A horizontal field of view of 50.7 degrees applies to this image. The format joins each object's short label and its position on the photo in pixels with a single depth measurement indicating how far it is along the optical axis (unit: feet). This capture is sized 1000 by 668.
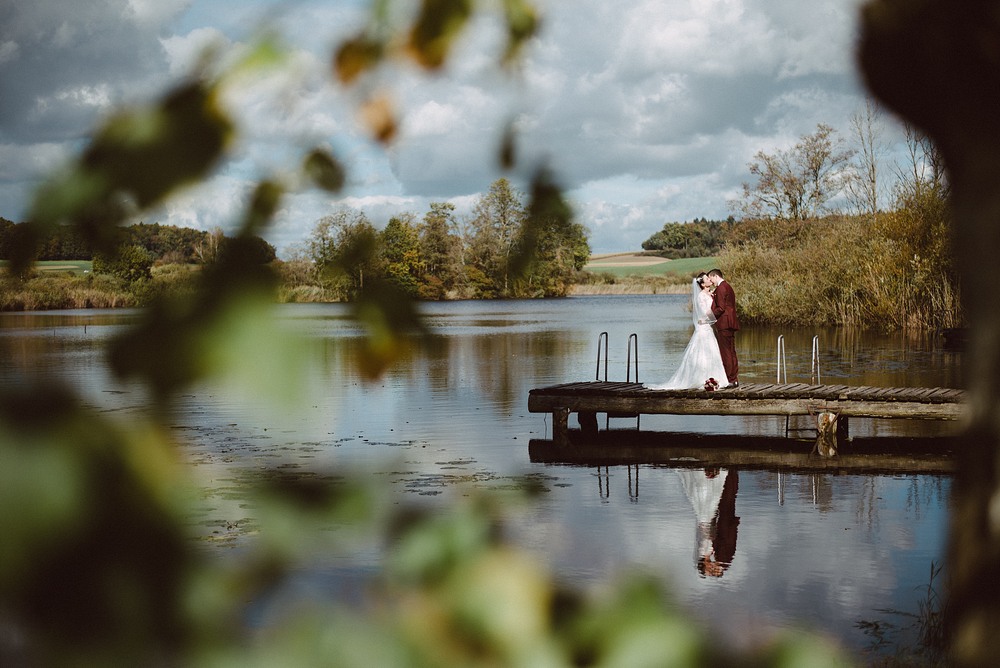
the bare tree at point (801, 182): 177.58
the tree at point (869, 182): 155.44
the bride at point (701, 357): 54.60
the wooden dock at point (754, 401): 49.42
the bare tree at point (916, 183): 120.98
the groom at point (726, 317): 55.62
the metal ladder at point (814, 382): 61.13
